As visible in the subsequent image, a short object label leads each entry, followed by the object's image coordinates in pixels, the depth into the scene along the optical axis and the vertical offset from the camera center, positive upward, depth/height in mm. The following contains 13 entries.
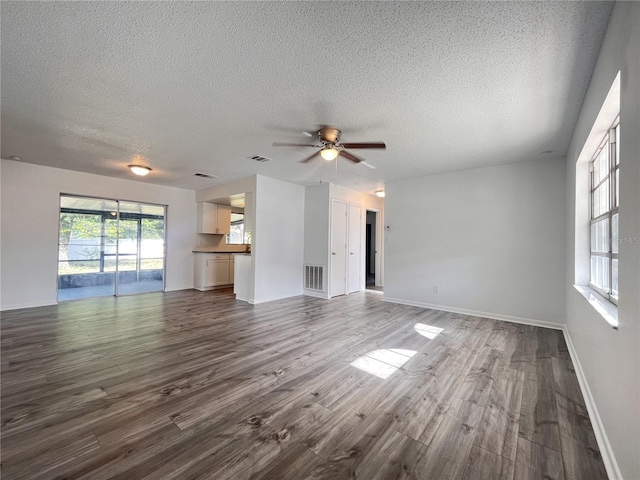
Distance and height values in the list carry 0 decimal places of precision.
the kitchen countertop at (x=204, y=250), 6780 -218
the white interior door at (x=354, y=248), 6387 -83
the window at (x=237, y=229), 8031 +422
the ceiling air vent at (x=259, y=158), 4062 +1357
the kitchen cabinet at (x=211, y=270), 6719 -754
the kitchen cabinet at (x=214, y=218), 6859 +654
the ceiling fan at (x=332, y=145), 2953 +1173
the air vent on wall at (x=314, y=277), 5875 -771
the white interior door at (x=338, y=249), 5895 -107
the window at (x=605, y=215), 1962 +293
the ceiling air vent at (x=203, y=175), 5195 +1357
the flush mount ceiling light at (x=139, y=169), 4535 +1258
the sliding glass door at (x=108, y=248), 5250 -173
